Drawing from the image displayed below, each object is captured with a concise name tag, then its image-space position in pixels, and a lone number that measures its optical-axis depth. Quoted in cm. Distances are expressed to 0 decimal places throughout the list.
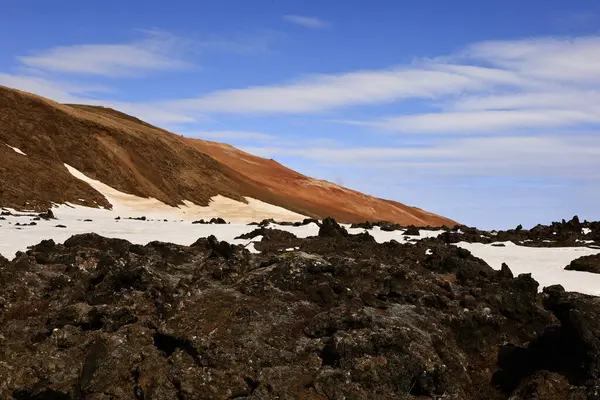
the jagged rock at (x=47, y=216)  2863
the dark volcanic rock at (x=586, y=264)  1814
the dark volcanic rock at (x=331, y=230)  2247
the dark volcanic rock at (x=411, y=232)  2750
